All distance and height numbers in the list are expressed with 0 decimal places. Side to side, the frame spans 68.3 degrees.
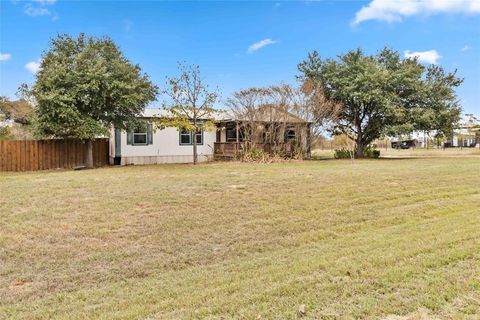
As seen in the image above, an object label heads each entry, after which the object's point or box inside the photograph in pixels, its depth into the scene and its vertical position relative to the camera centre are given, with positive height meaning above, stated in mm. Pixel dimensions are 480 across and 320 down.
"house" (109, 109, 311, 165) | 19500 +587
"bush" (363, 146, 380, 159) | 25000 -169
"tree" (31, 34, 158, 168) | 14547 +2639
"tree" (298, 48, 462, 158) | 21797 +3730
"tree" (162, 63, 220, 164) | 17531 +2730
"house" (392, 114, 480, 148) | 24750 +1292
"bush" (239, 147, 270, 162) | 18517 -242
